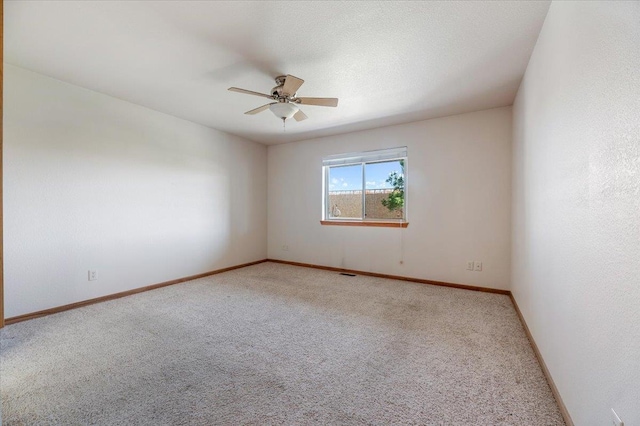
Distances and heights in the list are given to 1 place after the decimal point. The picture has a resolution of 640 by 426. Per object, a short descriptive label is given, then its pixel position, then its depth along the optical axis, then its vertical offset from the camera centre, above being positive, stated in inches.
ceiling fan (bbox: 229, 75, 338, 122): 94.7 +43.1
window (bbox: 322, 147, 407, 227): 162.4 +16.1
